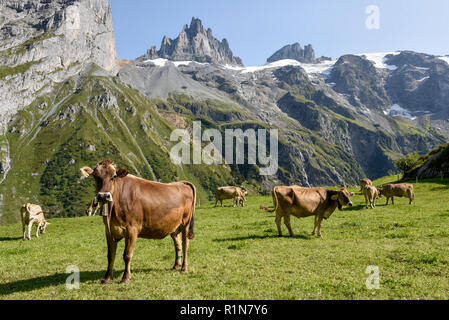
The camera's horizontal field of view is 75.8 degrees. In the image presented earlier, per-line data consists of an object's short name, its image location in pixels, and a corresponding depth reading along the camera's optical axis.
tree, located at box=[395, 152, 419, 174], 94.06
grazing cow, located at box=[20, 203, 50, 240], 23.49
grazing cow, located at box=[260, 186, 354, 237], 18.33
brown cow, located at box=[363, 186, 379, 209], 32.59
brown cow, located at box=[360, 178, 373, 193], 39.41
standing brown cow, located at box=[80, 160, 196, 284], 9.72
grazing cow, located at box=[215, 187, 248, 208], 41.05
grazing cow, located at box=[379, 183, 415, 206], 35.25
